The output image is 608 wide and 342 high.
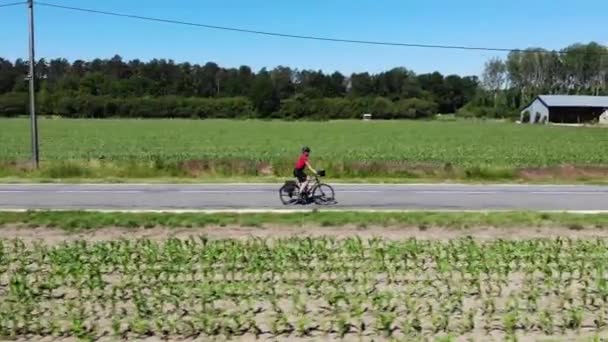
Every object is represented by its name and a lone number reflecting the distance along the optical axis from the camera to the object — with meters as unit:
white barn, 102.25
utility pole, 24.41
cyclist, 16.30
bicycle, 16.81
